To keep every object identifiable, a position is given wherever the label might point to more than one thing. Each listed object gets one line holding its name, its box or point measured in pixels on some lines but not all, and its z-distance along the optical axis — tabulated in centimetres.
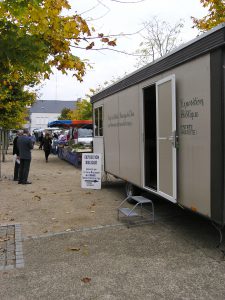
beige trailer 350
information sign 768
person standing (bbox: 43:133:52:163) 1529
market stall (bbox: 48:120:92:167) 1375
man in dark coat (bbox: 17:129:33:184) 889
